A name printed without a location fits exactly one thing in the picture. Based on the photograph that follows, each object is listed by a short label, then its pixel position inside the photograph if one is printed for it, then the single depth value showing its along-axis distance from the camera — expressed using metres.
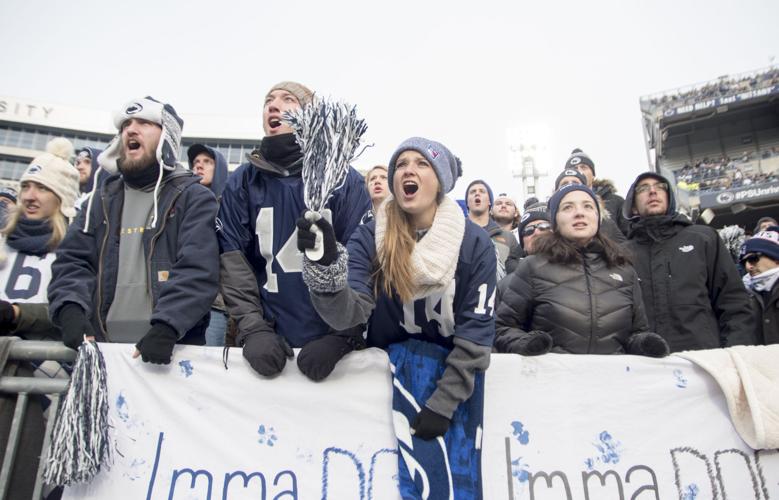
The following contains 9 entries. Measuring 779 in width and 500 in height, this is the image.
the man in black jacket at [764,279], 3.54
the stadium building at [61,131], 41.97
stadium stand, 26.59
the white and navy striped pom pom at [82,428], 1.95
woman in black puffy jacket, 2.54
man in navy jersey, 2.24
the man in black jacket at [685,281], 3.11
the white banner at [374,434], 2.10
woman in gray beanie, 1.90
